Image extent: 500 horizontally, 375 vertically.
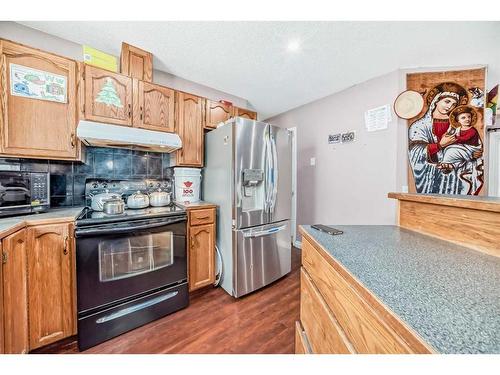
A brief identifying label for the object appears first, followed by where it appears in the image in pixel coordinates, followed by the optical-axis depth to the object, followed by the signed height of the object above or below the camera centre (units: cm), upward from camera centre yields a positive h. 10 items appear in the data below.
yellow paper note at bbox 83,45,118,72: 158 +104
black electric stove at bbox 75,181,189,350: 131 -64
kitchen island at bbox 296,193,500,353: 37 -26
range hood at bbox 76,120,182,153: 146 +39
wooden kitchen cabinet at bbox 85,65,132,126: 156 +73
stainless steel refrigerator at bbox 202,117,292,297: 184 -13
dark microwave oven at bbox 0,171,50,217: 121 -5
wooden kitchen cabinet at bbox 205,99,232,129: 221 +84
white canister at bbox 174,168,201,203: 212 +1
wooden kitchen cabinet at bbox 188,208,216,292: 185 -61
